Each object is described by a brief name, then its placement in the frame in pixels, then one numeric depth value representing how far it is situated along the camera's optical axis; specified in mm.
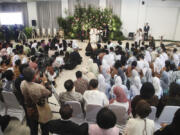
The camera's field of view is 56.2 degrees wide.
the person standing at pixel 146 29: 12365
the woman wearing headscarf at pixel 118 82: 3637
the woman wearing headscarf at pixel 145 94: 2625
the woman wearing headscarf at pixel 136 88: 3713
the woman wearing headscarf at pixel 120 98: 2830
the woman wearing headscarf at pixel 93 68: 4941
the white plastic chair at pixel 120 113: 2644
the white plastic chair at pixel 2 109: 3402
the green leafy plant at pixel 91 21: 12359
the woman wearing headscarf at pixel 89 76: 4359
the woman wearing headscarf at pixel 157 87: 3598
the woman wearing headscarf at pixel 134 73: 4259
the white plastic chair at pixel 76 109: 2747
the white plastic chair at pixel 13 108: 3227
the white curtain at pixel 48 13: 14016
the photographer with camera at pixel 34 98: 2596
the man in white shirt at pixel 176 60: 5695
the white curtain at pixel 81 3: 13312
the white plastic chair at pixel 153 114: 2634
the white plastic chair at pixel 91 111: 2746
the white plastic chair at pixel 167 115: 2643
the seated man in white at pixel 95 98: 2865
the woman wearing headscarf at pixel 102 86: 3881
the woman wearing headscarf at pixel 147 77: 4277
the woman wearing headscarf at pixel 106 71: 4479
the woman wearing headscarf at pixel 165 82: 4035
